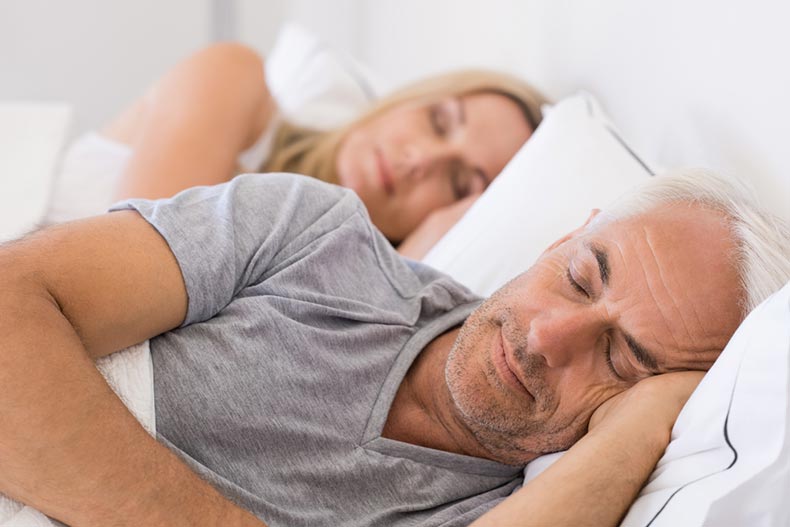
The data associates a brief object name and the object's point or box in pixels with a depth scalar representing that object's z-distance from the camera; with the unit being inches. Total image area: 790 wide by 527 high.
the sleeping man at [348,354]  32.4
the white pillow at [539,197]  54.6
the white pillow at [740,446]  30.5
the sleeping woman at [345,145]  70.0
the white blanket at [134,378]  36.2
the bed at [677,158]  31.0
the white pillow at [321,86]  88.2
